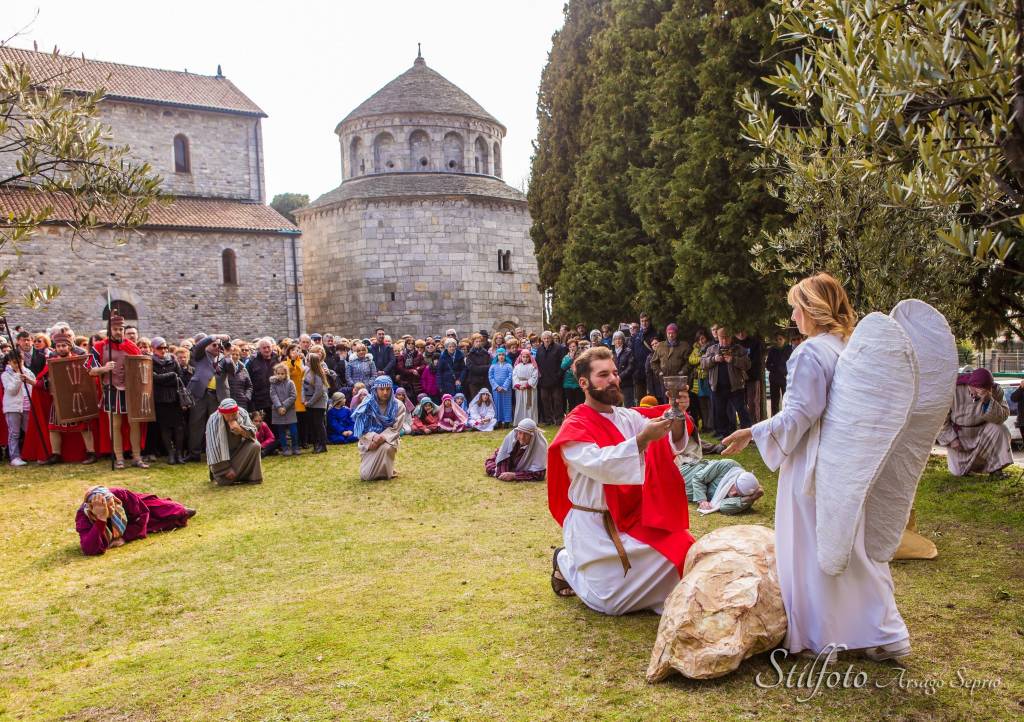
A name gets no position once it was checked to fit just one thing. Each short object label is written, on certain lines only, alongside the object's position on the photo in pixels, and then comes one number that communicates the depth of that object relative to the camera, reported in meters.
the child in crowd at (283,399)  12.82
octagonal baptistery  30.92
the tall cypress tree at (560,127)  19.41
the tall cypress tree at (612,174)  15.57
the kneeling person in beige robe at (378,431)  11.06
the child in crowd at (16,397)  11.94
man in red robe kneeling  4.95
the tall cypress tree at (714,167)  11.47
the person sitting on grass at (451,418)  16.08
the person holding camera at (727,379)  12.14
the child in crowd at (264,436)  12.32
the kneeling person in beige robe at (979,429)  8.98
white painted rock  4.00
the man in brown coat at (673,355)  13.34
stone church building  29.12
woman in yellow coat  13.58
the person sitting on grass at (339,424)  14.70
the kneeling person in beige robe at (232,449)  10.85
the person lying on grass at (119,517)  7.87
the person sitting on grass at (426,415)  16.03
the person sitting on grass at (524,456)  10.84
